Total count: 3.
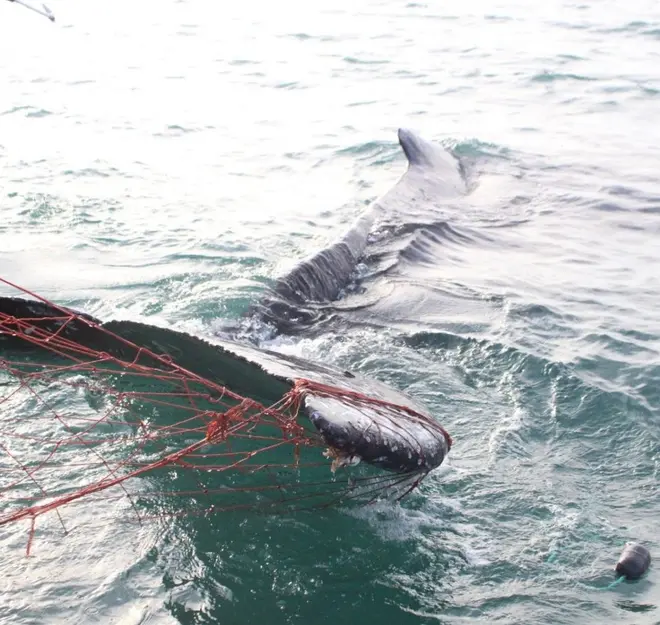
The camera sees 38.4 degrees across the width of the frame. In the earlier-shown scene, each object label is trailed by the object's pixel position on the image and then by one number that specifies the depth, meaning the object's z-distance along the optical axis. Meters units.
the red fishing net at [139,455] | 4.49
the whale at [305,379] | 3.58
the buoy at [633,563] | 4.17
